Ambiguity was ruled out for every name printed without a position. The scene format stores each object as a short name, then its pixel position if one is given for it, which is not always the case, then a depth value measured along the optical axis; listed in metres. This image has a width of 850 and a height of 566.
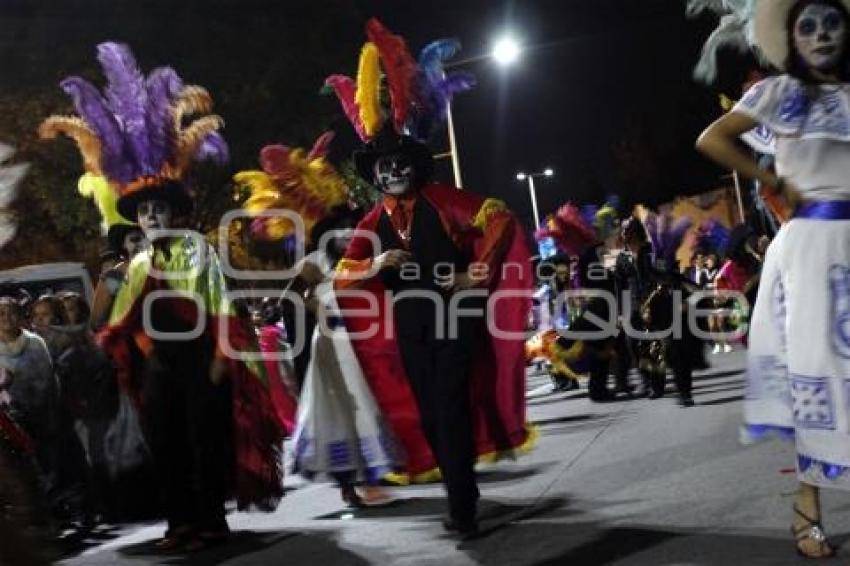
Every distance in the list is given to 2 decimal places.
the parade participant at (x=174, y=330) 5.80
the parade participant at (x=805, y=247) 3.92
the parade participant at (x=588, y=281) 11.54
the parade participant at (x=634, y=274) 10.45
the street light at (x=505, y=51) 19.55
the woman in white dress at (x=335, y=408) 6.20
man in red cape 5.15
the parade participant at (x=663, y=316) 10.48
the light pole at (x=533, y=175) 48.83
